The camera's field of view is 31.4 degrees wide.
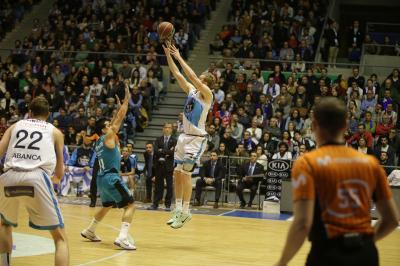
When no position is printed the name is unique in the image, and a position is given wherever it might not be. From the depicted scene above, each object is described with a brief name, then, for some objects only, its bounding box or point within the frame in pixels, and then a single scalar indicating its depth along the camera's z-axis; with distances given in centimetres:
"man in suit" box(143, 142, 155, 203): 1631
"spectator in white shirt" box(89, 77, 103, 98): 2088
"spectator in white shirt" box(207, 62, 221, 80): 2047
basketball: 1016
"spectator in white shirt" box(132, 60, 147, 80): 2119
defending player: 911
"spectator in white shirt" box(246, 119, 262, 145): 1750
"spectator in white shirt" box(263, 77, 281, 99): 1948
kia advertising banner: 1562
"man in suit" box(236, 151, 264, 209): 1606
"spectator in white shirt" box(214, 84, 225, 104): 1964
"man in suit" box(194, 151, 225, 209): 1614
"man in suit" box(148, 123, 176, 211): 1540
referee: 370
